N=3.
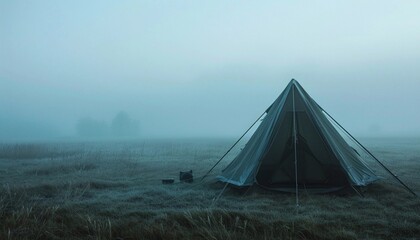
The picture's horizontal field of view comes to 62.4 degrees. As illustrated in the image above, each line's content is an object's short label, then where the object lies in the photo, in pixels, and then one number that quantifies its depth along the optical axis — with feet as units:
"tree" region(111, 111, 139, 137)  414.45
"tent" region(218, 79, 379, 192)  28.09
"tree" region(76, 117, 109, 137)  435.94
